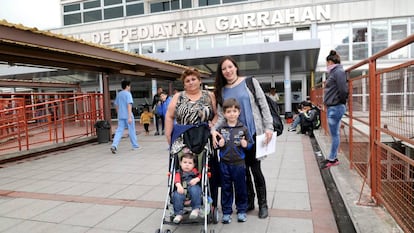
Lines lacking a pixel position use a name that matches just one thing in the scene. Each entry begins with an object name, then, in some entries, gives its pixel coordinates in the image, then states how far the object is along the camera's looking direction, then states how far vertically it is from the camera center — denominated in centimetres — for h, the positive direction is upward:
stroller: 298 -62
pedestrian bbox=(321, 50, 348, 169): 449 +5
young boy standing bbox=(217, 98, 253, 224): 313 -55
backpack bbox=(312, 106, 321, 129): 953 -66
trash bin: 946 -78
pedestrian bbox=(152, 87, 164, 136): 1052 -13
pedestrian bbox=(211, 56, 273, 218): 324 -3
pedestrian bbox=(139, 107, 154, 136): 1168 -58
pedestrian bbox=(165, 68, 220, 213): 319 -8
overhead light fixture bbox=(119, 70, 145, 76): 1010 +109
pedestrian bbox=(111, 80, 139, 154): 784 -15
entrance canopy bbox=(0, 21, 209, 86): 556 +119
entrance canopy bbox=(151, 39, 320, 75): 1230 +192
